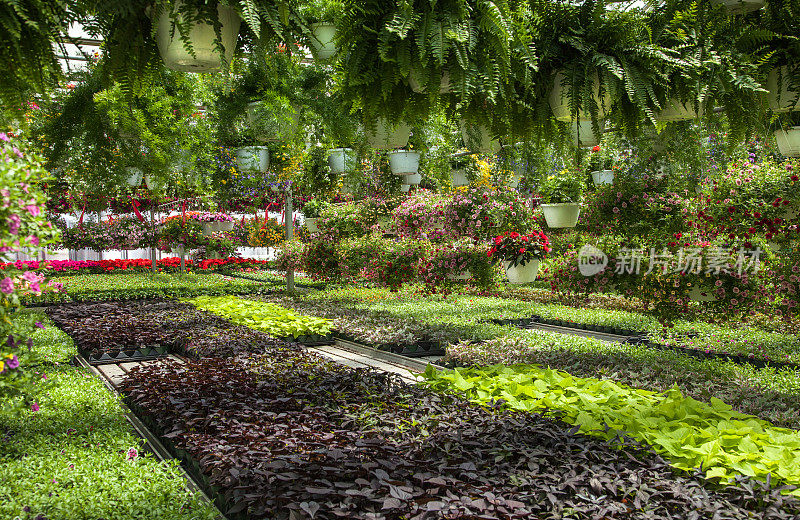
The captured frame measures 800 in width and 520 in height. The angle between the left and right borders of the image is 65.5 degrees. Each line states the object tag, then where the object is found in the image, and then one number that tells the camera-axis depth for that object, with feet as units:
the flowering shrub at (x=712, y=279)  17.93
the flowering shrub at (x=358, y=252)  25.18
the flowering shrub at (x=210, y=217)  37.88
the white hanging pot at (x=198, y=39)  6.24
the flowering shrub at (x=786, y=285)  17.07
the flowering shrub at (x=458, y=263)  23.52
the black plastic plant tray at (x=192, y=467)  6.98
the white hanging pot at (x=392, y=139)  11.58
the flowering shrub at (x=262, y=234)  40.42
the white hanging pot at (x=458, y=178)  29.73
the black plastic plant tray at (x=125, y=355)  15.85
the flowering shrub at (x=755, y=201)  17.85
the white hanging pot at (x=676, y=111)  9.50
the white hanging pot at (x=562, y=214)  22.36
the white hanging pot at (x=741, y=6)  9.09
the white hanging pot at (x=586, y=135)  12.95
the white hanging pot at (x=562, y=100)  8.93
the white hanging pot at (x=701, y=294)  18.40
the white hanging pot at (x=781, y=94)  9.71
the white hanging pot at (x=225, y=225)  38.14
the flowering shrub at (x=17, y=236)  5.56
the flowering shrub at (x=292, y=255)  28.02
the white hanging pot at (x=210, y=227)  37.91
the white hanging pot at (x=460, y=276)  23.73
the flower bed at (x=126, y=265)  37.66
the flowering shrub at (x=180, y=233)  36.19
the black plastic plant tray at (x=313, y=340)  18.40
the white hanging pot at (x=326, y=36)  8.93
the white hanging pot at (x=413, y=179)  27.91
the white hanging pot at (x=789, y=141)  13.30
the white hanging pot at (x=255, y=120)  13.12
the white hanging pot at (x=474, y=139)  10.27
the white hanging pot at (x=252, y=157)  19.49
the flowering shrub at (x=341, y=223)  28.22
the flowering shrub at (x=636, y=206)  23.73
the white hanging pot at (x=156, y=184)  14.75
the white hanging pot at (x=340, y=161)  21.01
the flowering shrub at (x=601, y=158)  26.30
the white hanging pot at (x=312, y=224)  30.15
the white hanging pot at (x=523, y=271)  23.07
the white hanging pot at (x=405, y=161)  19.34
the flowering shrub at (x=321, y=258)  27.63
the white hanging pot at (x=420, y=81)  7.24
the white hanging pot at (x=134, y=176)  22.46
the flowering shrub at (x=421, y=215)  25.99
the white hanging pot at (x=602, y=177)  30.42
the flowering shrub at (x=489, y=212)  24.76
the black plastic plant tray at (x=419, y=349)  16.74
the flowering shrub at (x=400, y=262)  24.16
